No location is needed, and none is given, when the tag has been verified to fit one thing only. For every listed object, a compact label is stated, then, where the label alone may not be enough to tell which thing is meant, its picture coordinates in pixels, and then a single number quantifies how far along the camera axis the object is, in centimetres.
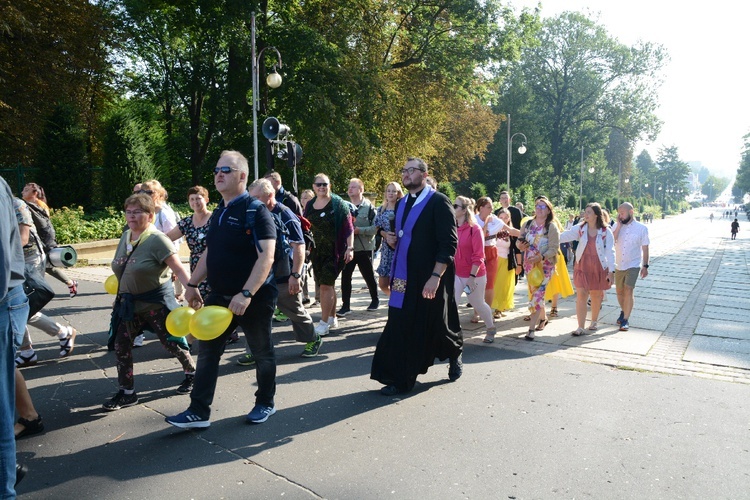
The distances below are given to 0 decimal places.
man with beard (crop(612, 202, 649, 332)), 801
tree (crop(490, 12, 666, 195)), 5250
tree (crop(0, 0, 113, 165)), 1956
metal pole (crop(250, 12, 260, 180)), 1694
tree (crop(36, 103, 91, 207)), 1830
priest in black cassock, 495
